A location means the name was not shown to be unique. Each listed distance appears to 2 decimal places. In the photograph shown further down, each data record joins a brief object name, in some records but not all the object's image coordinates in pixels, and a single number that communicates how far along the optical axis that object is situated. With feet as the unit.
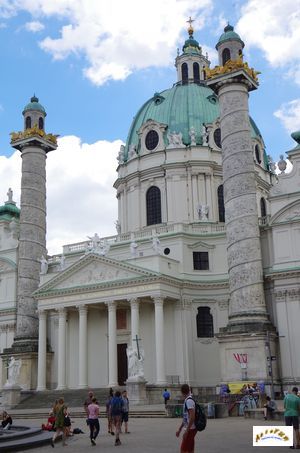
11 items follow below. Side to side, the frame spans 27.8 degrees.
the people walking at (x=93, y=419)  57.26
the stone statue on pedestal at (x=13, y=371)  141.18
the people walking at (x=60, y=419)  55.42
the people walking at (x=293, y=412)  48.52
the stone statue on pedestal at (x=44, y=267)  153.15
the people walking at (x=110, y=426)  64.23
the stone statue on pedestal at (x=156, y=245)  138.73
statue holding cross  117.60
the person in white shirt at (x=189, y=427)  35.27
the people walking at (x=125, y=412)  64.56
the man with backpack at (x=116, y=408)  58.30
